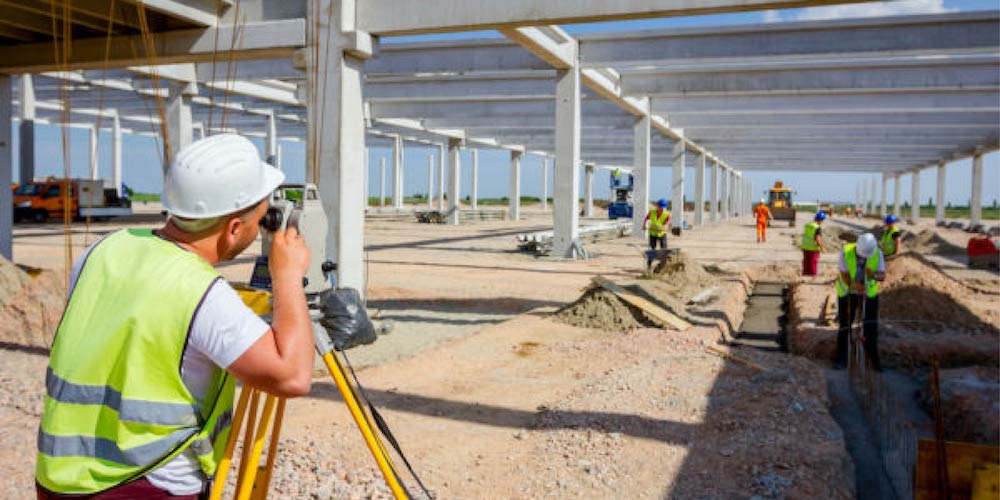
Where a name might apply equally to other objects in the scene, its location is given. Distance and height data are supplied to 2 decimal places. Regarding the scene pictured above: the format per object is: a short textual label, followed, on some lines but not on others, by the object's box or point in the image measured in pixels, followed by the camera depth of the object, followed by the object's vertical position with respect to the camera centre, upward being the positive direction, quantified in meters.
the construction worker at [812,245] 14.37 -0.56
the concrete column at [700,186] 35.06 +1.39
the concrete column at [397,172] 37.53 +1.98
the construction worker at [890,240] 12.17 -0.36
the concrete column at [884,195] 60.53 +1.93
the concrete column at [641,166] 22.92 +1.51
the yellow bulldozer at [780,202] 41.88 +0.83
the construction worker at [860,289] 7.60 -0.78
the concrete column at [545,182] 51.82 +2.21
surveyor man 1.54 -0.32
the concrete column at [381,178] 49.19 +2.09
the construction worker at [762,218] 24.48 -0.07
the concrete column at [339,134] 9.10 +0.93
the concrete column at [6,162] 11.13 +0.60
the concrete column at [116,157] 32.72 +2.14
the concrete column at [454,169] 31.73 +1.79
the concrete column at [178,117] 18.41 +2.23
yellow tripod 1.94 -0.65
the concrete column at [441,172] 40.36 +2.11
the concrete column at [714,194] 41.31 +1.16
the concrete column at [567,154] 15.96 +1.31
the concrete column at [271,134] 27.69 +2.78
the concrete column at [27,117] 22.56 +2.62
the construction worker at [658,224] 15.84 -0.22
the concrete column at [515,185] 38.28 +1.39
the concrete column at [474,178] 43.72 +1.98
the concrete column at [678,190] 29.80 +1.01
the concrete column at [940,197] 39.19 +1.22
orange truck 26.19 +0.10
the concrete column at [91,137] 36.50 +3.41
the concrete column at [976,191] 31.96 +1.32
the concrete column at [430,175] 46.41 +2.21
